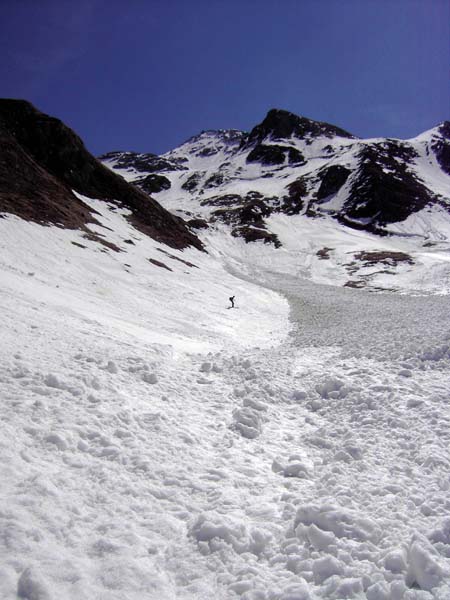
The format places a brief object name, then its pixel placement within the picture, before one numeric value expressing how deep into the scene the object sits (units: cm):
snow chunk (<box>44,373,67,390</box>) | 768
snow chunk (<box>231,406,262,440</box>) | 772
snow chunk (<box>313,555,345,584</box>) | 430
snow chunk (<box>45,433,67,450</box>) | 596
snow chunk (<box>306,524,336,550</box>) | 470
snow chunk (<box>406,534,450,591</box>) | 410
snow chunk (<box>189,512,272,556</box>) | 467
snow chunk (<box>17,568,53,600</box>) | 367
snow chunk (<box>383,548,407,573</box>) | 432
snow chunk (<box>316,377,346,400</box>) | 976
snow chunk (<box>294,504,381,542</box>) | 485
